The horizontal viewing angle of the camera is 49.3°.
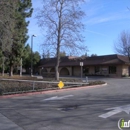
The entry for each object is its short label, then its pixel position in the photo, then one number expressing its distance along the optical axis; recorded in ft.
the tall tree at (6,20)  41.77
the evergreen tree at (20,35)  70.59
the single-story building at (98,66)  96.45
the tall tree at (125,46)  114.67
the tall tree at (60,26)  58.06
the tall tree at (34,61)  147.03
